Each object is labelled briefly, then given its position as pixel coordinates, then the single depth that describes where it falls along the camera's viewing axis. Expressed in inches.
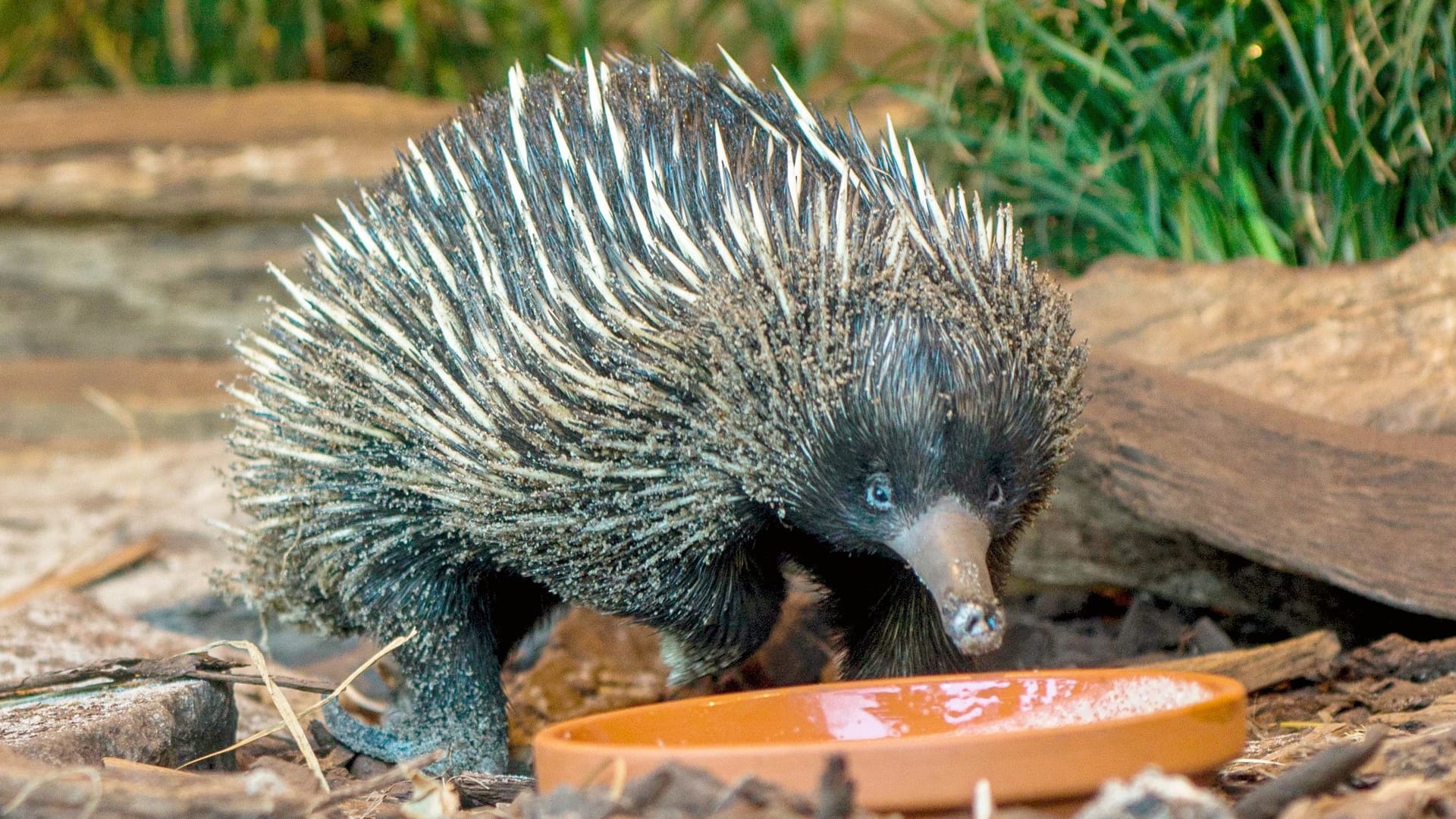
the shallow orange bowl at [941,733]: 60.1
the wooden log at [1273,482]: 108.3
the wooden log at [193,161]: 212.8
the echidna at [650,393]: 78.3
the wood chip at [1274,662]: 110.9
